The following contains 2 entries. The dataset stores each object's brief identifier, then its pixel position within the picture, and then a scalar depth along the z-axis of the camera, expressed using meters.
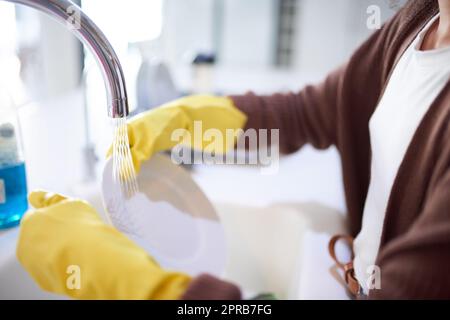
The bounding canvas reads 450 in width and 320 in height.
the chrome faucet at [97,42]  0.43
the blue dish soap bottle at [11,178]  0.63
